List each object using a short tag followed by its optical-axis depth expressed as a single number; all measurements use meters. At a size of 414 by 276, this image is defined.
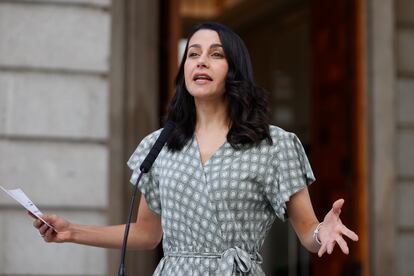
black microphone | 6.63
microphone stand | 6.42
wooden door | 15.43
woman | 6.49
